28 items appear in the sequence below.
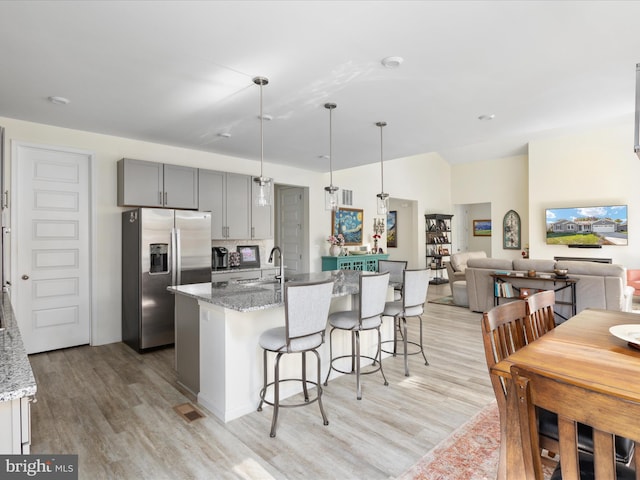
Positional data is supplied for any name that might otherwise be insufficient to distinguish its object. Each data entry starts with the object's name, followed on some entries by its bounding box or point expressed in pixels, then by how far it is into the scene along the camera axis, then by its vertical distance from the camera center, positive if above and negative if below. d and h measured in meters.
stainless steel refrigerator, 4.14 -0.21
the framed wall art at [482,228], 11.16 +0.49
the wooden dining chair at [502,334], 1.38 -0.43
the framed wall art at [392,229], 10.44 +0.46
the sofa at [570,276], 4.74 -0.58
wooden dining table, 1.12 -0.46
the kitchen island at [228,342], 2.56 -0.73
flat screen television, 7.45 +0.36
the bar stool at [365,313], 2.91 -0.59
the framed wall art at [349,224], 7.36 +0.45
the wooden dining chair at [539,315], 1.91 -0.41
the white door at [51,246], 3.91 +0.04
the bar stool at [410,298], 3.36 -0.52
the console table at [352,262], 6.78 -0.34
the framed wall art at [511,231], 9.41 +0.33
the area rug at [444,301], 6.88 -1.13
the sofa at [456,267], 7.20 -0.47
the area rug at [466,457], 1.96 -1.26
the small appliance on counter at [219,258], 5.30 -0.17
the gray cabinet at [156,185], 4.34 +0.81
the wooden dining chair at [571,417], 0.84 -0.44
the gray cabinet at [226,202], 5.05 +0.66
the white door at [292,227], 6.92 +0.38
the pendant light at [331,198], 3.65 +0.49
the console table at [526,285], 4.95 -0.62
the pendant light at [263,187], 2.93 +0.51
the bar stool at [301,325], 2.34 -0.54
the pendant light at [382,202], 4.05 +0.50
